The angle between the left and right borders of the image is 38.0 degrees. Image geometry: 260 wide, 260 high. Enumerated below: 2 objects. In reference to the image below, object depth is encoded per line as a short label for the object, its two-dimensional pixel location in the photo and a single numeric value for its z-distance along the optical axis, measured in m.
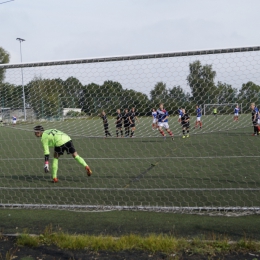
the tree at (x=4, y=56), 52.42
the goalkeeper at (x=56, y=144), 8.63
